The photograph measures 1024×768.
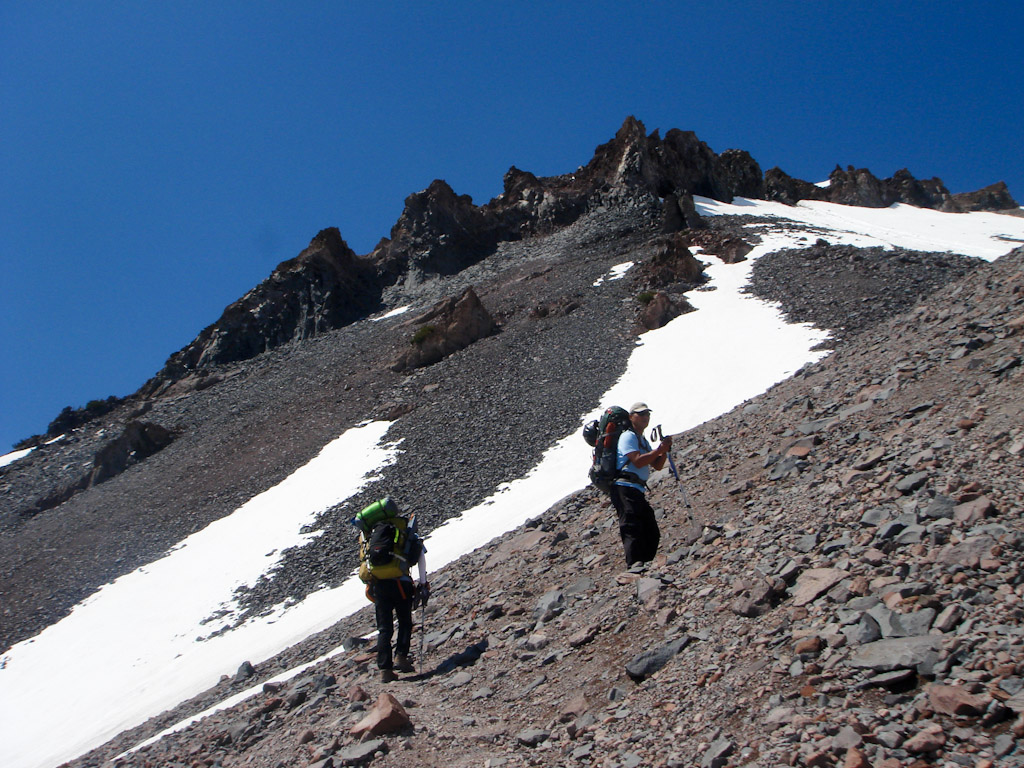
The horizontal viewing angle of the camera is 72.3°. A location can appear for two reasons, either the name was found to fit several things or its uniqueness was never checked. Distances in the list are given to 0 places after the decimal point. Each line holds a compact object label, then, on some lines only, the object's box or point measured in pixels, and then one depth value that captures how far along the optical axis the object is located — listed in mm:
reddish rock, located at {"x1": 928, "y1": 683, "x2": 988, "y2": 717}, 3332
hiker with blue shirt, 7195
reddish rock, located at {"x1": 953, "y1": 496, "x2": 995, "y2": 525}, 4879
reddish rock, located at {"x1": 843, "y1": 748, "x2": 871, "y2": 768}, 3314
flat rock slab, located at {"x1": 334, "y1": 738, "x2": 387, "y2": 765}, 5340
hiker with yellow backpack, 7742
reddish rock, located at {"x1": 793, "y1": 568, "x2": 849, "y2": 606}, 4949
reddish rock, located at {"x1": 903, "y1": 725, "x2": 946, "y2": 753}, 3258
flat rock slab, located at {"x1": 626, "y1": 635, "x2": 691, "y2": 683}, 5133
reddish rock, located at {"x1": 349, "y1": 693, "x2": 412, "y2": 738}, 5621
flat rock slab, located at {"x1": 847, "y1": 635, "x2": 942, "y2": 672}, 3787
